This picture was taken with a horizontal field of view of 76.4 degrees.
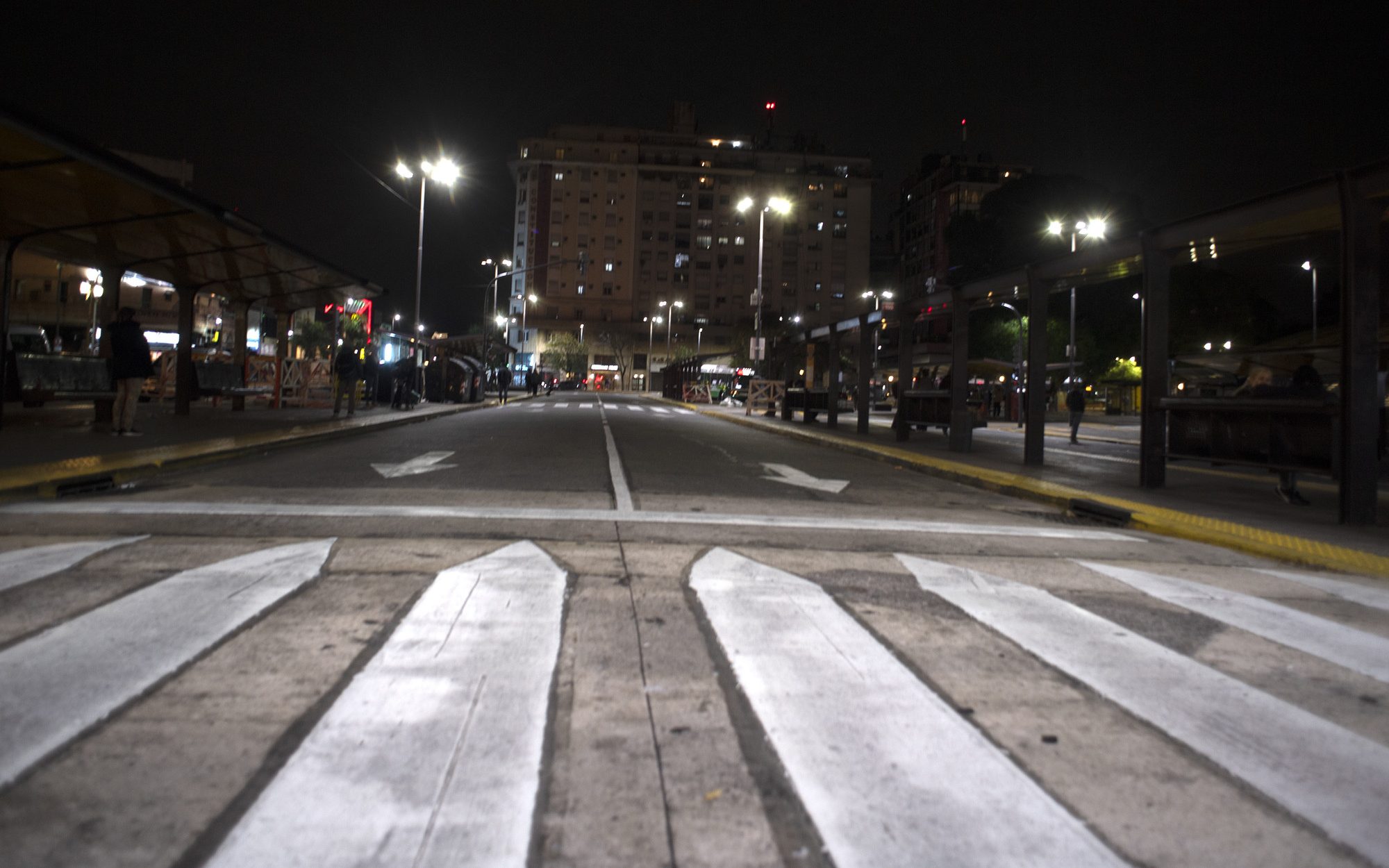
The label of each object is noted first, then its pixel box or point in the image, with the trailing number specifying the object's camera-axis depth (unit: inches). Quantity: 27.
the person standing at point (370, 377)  962.7
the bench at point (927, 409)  708.7
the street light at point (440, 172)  1045.8
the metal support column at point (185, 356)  699.4
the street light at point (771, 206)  1159.6
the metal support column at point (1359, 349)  312.8
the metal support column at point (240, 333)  848.3
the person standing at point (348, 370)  778.2
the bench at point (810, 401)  1037.8
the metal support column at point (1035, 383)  540.1
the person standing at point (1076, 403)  892.0
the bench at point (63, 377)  550.6
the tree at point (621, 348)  4298.7
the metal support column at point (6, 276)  506.6
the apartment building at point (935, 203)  4291.3
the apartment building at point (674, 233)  4436.5
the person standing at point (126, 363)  490.9
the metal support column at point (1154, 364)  427.2
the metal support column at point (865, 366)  823.7
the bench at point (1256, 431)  344.8
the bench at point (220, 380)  751.1
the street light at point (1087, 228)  1277.1
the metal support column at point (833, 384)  914.8
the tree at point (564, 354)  4207.7
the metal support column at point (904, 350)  738.2
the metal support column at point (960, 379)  644.1
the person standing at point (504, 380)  1656.0
